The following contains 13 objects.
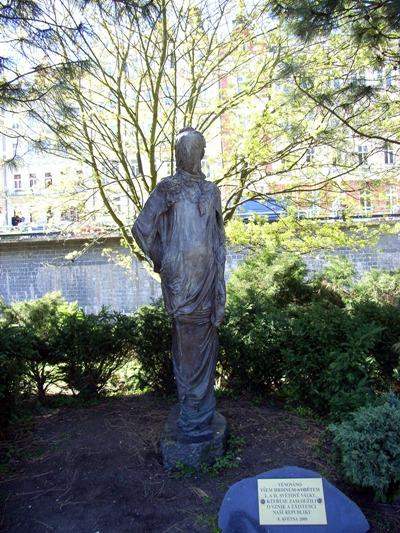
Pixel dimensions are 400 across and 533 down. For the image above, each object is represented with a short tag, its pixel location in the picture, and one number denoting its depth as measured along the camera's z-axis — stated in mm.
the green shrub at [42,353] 4688
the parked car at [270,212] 7117
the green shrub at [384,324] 4824
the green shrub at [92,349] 4789
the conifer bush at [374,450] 2869
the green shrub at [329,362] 3914
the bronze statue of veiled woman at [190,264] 3117
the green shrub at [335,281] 7483
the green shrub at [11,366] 4031
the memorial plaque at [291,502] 2420
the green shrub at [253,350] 4758
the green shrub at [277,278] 7301
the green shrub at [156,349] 4875
